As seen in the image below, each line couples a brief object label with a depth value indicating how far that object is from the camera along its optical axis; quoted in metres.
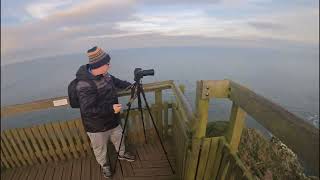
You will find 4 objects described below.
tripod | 2.32
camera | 2.26
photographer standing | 2.13
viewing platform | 1.33
